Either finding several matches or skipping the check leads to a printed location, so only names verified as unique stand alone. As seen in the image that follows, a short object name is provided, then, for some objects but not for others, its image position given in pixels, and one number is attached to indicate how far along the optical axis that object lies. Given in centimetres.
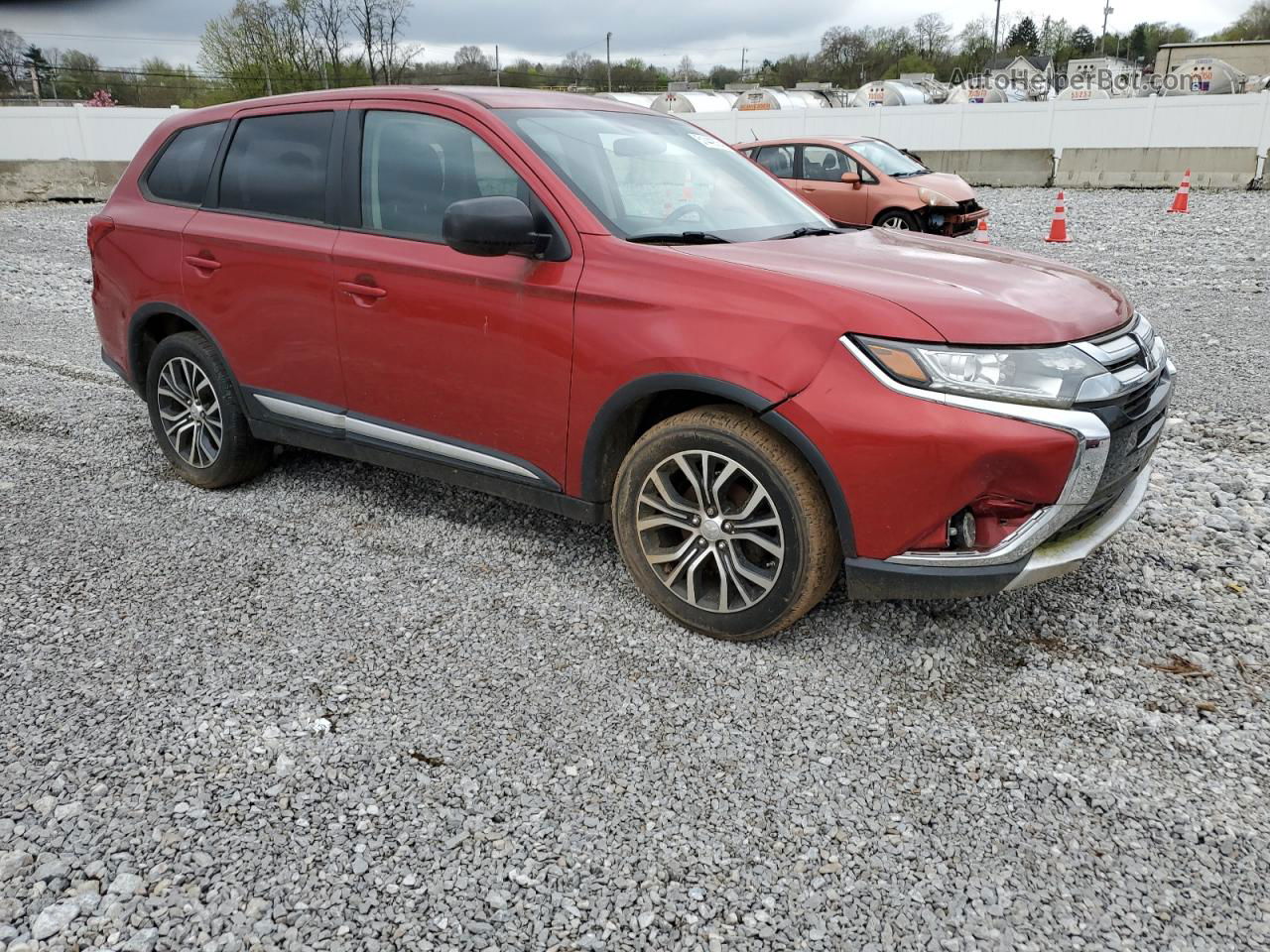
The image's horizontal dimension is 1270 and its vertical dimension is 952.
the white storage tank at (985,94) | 4497
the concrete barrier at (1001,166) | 2183
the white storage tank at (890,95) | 4791
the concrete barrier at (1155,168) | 1955
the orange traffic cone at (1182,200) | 1600
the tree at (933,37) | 10062
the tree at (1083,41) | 10782
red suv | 282
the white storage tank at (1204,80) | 4187
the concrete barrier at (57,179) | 2114
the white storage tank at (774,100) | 3812
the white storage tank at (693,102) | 3584
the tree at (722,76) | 10076
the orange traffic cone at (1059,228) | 1313
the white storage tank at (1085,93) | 3694
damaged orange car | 1298
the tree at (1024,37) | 10656
